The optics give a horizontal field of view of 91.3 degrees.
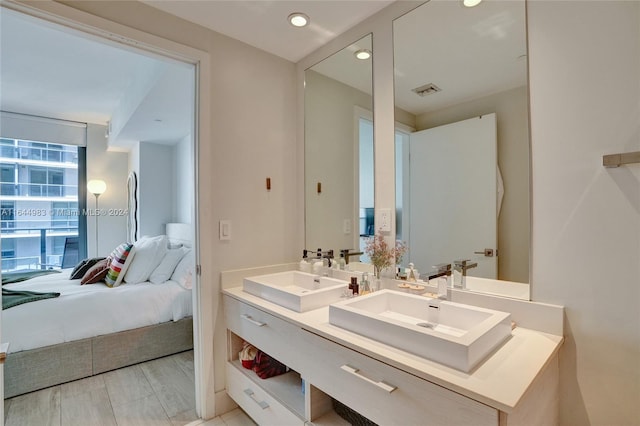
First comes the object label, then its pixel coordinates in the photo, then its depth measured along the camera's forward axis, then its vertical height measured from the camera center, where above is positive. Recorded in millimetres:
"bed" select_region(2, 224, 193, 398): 2221 -896
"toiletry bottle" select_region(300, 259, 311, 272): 2158 -355
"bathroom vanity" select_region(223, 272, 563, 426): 856 -535
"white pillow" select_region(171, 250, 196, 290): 2910 -552
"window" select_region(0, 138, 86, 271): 4031 +204
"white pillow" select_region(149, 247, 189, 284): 3019 -498
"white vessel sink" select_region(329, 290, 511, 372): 935 -407
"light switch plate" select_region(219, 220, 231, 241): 1935 -92
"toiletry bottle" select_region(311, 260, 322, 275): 2061 -351
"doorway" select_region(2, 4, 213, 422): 1487 +886
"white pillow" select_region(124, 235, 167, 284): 3023 -436
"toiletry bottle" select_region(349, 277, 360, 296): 1614 -372
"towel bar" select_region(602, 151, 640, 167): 1004 +177
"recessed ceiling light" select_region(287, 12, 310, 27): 1744 +1115
